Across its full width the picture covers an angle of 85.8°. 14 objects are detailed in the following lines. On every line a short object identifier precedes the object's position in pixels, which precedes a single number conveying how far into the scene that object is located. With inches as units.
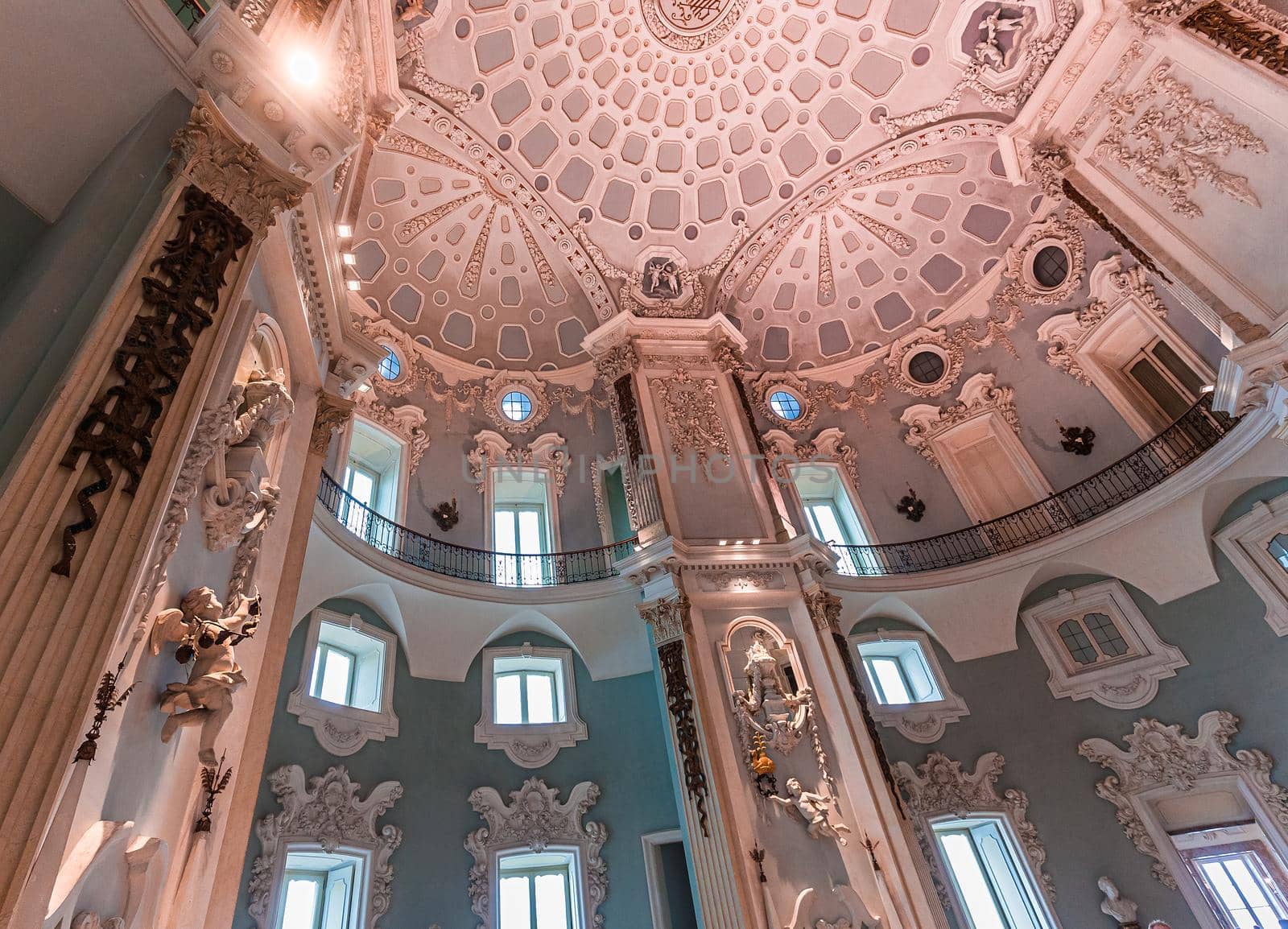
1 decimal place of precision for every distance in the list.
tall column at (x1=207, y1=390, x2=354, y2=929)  188.2
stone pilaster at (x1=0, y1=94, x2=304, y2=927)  112.1
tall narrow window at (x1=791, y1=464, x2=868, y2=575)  595.8
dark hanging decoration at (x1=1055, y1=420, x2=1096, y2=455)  533.3
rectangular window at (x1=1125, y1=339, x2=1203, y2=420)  489.7
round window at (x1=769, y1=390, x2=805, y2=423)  650.8
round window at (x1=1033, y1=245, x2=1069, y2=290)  571.2
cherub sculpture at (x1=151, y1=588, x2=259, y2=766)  164.1
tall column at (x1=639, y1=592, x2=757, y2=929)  315.9
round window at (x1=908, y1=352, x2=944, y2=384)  633.6
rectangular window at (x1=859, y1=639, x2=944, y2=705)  511.5
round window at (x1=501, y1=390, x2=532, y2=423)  602.5
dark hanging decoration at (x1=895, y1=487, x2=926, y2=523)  588.4
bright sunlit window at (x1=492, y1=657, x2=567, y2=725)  458.6
